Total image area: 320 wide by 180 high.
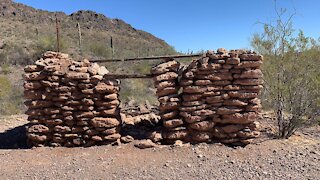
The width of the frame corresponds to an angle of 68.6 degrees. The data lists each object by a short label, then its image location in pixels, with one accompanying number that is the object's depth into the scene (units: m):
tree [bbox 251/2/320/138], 4.86
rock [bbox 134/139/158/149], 4.39
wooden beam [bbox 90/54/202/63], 4.58
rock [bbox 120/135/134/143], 4.68
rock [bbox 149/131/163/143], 4.49
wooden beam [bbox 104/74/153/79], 4.63
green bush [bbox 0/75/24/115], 8.08
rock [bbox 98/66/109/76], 4.75
